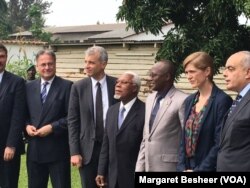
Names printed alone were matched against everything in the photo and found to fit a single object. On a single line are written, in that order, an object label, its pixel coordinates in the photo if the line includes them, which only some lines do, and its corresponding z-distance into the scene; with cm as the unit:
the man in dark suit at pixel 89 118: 495
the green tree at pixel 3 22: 3194
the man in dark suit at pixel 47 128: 514
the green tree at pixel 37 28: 2989
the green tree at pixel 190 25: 635
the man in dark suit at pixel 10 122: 523
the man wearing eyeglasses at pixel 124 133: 462
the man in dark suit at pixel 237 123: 359
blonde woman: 396
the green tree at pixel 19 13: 5647
